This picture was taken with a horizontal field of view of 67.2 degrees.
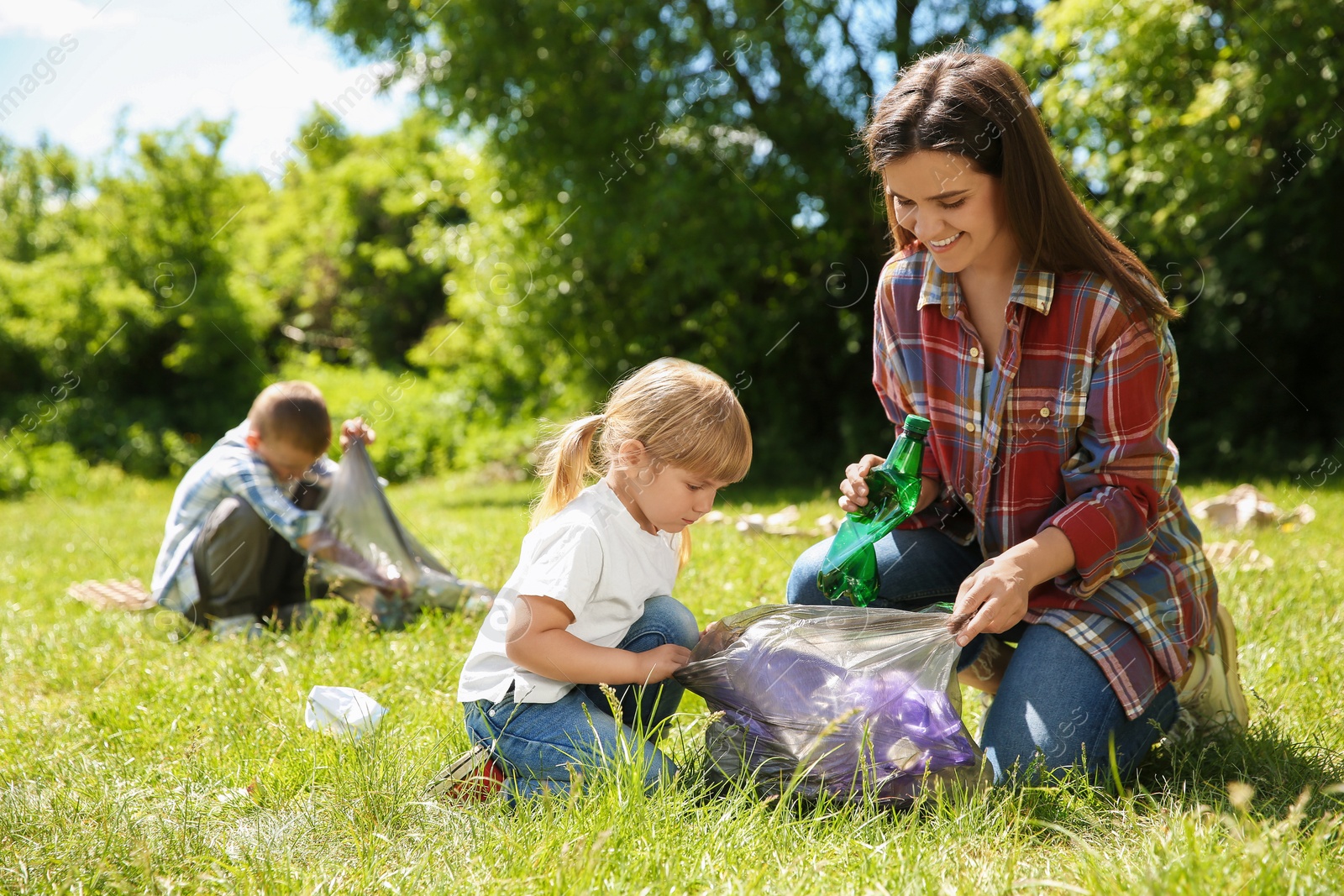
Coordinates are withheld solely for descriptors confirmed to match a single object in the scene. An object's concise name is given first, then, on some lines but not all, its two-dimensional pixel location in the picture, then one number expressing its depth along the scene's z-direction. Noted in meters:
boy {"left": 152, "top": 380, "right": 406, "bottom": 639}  3.79
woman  2.13
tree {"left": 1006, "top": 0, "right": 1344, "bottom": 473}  7.30
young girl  2.07
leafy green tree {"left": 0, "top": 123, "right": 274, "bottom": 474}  15.22
